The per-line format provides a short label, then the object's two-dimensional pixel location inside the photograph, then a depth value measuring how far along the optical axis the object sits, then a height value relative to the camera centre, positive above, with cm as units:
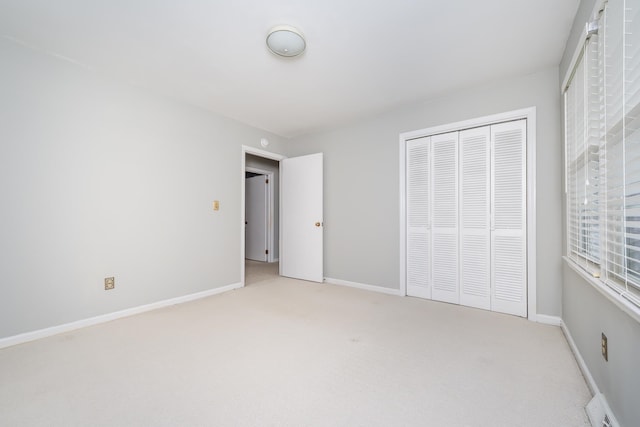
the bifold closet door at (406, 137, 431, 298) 329 -5
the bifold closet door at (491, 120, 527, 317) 269 -6
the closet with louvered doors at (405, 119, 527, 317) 273 -5
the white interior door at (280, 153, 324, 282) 421 -8
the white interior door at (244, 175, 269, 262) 629 -11
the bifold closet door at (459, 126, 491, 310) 289 -6
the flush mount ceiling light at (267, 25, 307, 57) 198 +136
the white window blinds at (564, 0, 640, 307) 113 +36
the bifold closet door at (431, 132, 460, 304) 309 -6
